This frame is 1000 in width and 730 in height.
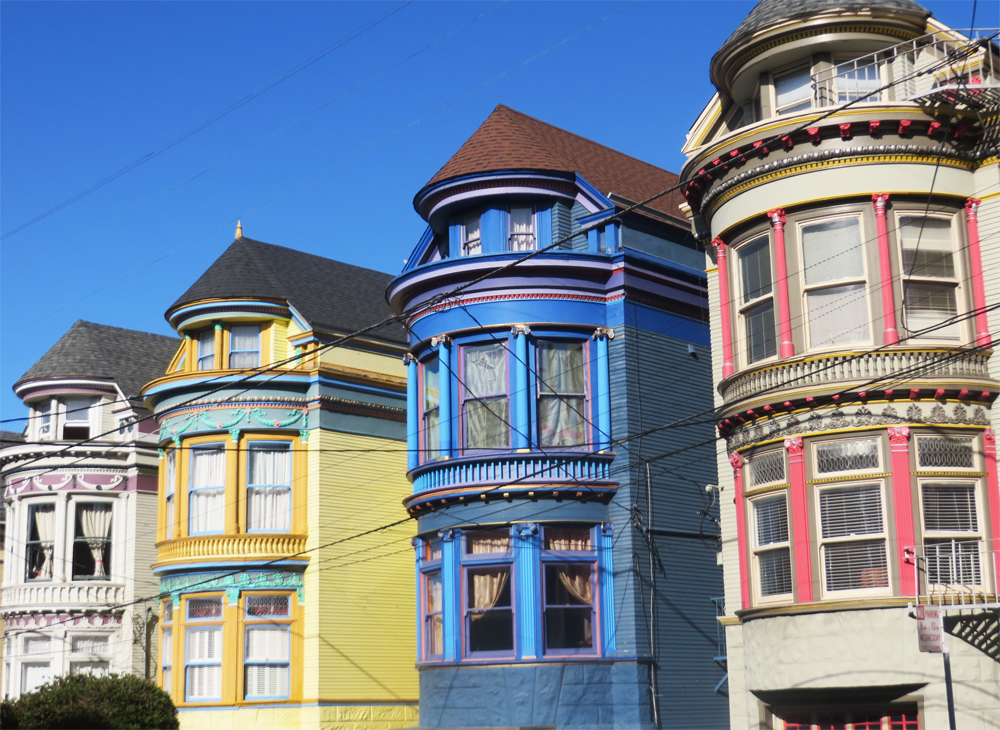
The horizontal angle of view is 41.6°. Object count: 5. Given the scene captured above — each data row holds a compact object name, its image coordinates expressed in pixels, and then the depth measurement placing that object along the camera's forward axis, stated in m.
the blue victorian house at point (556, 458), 25.81
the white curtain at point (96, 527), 38.56
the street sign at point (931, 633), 16.28
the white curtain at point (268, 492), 33.22
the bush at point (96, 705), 23.52
